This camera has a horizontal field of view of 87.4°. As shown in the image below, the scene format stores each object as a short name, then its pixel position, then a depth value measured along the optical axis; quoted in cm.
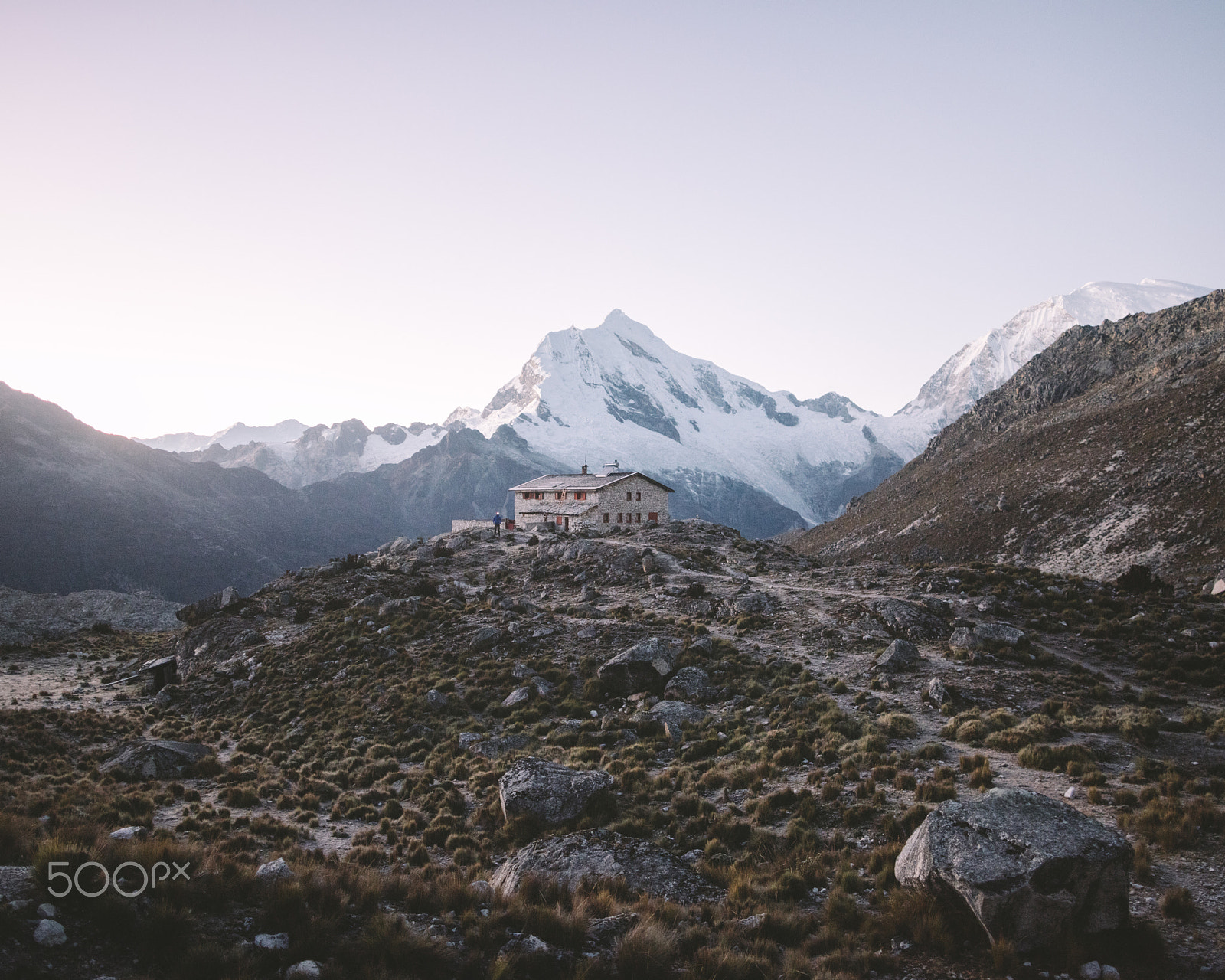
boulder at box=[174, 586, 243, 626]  5731
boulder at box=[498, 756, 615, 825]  1759
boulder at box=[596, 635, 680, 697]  2900
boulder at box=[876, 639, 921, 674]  2723
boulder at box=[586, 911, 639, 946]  1062
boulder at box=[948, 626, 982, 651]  2823
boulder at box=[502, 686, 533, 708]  2939
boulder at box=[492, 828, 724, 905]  1306
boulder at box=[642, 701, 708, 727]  2486
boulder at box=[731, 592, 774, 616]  3797
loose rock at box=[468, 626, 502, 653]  3703
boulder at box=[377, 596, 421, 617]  4444
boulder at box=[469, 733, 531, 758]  2489
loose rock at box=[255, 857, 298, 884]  1156
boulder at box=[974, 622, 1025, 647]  2822
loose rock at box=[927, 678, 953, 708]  2312
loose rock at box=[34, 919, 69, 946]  862
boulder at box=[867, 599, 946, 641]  3123
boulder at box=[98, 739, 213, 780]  2399
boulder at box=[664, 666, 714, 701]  2723
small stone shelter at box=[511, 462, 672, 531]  8262
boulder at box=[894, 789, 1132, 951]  993
